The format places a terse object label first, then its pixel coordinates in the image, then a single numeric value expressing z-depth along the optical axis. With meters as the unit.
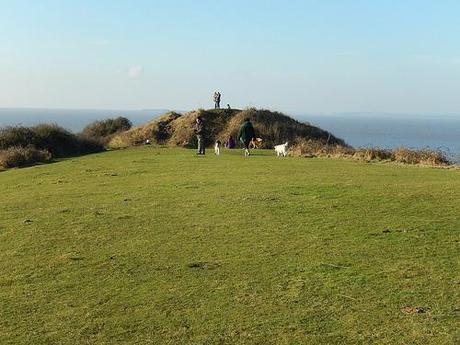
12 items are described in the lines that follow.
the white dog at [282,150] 28.52
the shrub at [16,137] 39.38
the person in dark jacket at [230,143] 38.84
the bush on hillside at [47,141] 38.91
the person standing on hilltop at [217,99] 52.51
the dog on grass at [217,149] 30.25
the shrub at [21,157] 31.07
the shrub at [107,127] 56.89
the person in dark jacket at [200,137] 27.99
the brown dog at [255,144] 33.57
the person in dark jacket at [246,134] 28.16
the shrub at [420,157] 23.89
